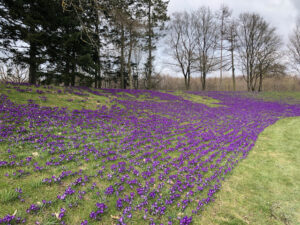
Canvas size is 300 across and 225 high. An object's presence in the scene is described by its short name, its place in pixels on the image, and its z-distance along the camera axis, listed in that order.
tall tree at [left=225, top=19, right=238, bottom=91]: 36.62
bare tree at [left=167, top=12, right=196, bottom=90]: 37.41
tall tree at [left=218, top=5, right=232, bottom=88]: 36.81
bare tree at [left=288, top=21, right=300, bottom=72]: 35.25
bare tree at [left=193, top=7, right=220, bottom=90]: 37.09
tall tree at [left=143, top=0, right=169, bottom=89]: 26.81
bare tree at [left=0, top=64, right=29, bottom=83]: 33.06
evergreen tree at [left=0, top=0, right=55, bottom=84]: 14.27
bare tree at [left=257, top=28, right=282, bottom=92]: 34.97
